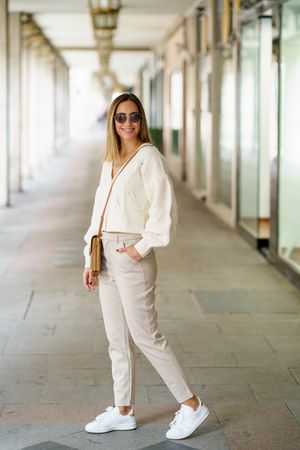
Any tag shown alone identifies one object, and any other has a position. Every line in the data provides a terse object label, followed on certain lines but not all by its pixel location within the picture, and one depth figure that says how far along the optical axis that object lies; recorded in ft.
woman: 12.87
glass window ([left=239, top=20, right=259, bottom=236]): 33.71
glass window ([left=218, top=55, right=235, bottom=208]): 40.55
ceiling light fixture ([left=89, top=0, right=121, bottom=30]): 43.91
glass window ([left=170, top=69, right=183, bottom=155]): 61.82
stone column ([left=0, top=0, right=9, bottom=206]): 47.18
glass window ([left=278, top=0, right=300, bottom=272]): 26.20
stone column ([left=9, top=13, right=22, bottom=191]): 54.34
